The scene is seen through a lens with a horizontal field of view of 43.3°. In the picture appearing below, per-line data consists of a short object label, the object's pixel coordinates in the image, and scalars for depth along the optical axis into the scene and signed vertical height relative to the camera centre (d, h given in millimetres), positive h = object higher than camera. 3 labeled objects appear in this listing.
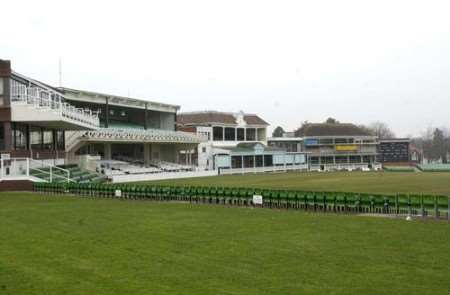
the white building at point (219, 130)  92250 +6446
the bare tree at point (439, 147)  156775 +3901
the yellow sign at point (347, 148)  125250 +3305
